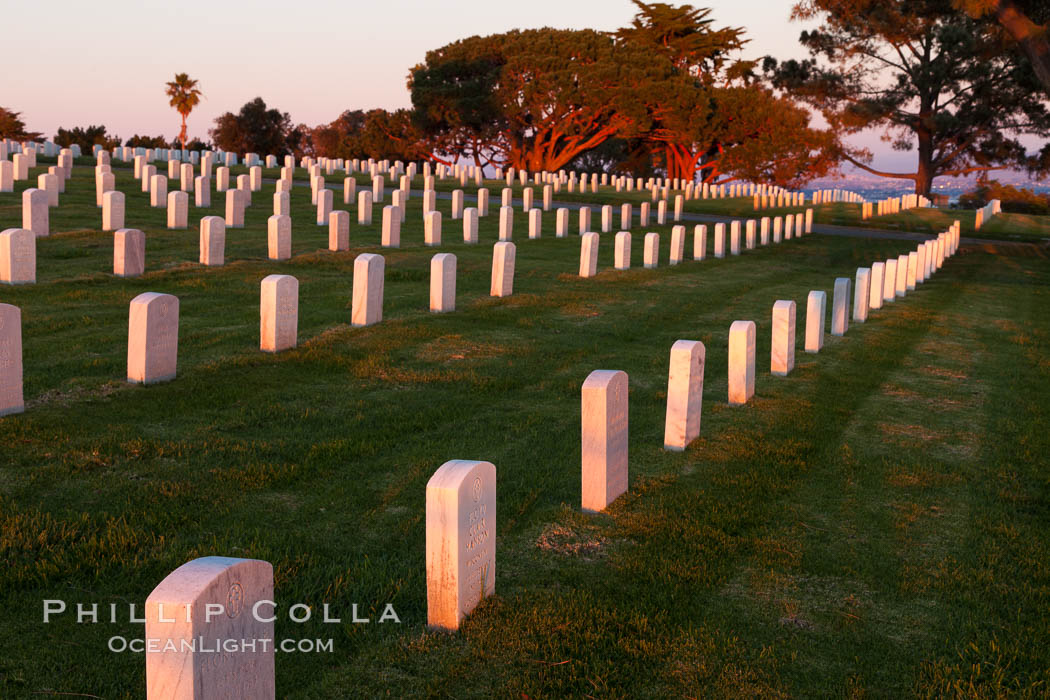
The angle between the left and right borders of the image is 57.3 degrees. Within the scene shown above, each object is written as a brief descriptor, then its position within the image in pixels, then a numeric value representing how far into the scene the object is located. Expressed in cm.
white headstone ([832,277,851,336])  1334
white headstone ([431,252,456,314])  1285
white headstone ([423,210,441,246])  2055
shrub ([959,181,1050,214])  5834
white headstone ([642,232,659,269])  2044
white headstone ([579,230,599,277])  1775
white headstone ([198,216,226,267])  1523
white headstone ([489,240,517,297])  1462
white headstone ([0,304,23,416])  725
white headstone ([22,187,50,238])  1608
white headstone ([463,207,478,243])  2133
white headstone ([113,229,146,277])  1371
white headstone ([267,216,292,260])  1655
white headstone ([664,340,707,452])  757
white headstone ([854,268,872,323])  1466
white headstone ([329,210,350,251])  1792
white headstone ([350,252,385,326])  1149
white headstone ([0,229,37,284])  1248
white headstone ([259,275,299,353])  984
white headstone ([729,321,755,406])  901
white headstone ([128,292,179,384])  838
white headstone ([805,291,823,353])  1190
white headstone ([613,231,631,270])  1938
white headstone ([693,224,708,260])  2320
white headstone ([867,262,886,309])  1612
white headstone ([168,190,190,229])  1927
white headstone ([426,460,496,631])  444
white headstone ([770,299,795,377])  1040
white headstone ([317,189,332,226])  2205
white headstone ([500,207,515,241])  2247
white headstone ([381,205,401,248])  1933
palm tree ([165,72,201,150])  6706
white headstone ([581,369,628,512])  609
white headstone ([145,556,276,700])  287
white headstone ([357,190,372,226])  2319
